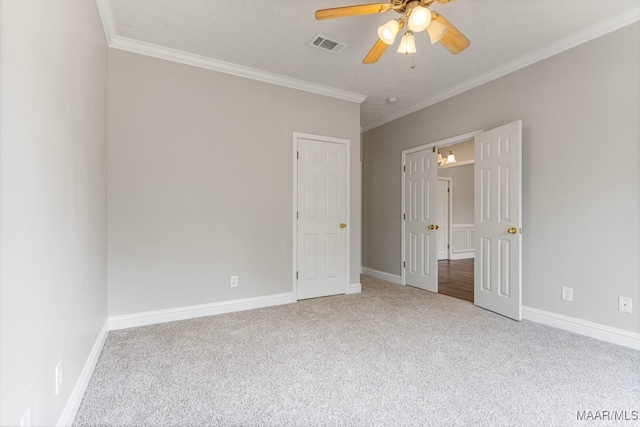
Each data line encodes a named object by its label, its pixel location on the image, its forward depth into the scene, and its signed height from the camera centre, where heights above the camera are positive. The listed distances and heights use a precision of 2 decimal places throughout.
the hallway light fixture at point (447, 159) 6.68 +1.12
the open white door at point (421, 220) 4.46 -0.13
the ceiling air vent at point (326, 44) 2.96 +1.61
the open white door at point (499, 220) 3.21 -0.09
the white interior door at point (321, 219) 4.02 -0.10
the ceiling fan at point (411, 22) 1.96 +1.22
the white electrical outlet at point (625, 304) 2.59 -0.76
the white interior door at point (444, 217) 7.94 -0.15
